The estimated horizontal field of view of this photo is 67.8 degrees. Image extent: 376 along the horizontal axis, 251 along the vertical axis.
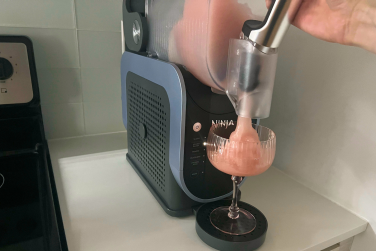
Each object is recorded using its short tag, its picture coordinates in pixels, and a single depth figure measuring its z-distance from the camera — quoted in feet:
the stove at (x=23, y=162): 1.57
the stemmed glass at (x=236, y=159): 1.37
